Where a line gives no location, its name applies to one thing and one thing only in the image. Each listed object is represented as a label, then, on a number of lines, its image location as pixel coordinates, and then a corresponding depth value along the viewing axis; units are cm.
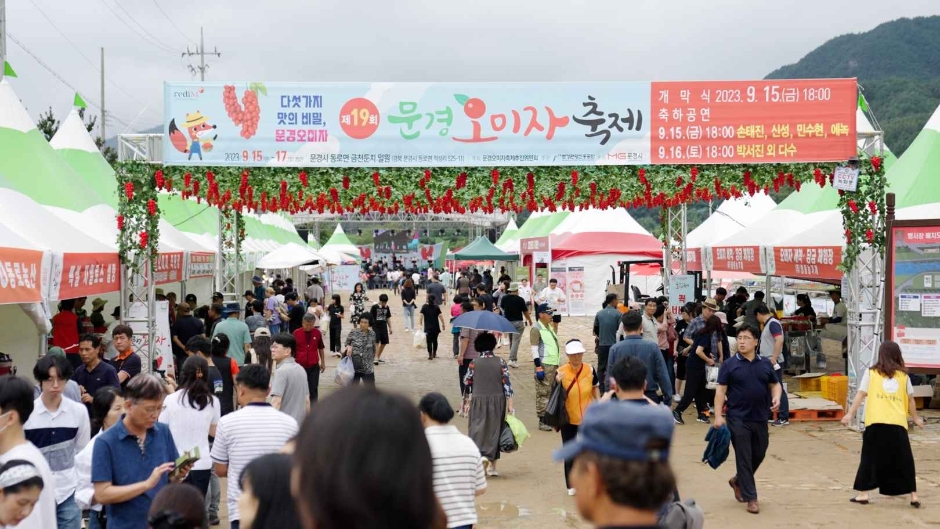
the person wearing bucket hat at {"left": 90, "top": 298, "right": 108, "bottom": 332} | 1224
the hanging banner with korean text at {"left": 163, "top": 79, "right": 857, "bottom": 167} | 1193
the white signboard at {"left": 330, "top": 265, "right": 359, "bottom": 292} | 3900
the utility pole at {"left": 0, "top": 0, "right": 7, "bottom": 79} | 1458
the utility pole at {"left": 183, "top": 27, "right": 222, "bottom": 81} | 4584
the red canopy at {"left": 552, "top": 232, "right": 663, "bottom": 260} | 3106
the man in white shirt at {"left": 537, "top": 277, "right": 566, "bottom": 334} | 2295
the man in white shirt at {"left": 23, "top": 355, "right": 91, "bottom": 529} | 521
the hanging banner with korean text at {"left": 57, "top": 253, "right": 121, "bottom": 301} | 934
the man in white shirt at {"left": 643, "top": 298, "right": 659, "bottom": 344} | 1276
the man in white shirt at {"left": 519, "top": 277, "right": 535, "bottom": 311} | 3094
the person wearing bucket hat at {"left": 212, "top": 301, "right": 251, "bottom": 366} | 1138
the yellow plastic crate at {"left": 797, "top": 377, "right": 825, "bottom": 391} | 1481
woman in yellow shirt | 783
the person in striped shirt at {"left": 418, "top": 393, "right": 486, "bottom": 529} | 482
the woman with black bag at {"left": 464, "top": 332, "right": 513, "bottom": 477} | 938
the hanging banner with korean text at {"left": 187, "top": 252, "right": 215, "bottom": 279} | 1645
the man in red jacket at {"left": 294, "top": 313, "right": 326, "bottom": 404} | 1166
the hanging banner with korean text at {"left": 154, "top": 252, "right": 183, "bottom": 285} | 1359
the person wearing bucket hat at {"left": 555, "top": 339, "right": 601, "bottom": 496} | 834
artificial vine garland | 1209
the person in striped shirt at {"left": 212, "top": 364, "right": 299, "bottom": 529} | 489
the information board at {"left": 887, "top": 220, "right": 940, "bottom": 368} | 1183
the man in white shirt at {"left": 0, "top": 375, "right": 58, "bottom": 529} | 396
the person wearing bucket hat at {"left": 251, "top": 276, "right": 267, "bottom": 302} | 2554
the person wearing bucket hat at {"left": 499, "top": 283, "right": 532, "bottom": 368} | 1786
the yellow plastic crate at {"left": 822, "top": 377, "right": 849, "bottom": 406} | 1366
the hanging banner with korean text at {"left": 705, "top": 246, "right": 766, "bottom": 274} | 1681
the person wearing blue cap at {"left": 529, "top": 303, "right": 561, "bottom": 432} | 1120
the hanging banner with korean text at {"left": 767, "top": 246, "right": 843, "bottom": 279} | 1406
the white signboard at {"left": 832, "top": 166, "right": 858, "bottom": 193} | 1191
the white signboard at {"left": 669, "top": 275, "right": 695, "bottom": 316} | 1655
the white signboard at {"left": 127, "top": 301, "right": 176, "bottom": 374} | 1237
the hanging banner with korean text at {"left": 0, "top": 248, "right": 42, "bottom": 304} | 791
